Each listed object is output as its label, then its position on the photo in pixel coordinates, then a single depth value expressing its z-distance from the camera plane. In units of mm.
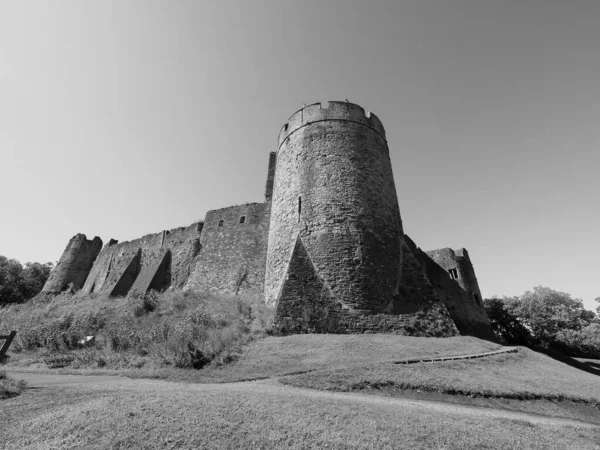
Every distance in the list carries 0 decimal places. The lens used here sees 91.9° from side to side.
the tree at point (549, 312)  29778
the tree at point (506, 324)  30562
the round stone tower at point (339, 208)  11242
